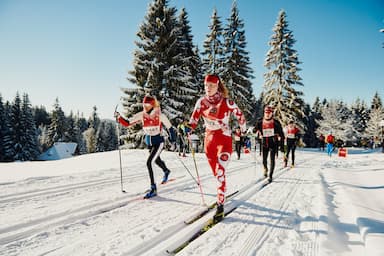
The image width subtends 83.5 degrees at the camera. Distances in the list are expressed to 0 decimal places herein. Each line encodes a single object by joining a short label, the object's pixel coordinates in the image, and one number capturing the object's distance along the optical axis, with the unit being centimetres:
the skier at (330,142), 1958
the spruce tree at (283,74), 2672
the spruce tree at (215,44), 2688
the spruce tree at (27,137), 4028
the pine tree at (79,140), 7537
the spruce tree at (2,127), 3944
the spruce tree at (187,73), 2120
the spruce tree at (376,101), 6112
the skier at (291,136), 1116
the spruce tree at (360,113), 6625
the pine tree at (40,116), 8944
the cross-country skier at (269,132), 701
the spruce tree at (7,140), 3903
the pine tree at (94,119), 9424
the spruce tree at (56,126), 5991
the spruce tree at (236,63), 2590
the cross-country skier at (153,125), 516
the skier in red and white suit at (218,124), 382
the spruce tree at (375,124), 5125
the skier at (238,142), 1407
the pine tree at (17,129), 3954
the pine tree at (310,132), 5928
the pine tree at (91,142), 7125
